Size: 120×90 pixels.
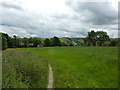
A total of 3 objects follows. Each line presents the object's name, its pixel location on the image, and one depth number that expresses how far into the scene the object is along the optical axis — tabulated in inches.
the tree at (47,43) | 2109.1
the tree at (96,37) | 1991.2
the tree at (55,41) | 2126.9
